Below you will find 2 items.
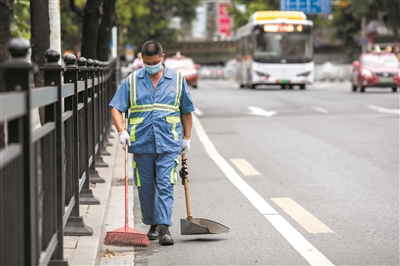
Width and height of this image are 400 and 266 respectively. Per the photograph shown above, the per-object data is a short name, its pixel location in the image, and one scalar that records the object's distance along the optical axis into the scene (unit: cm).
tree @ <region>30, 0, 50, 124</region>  1176
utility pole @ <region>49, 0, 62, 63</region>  1244
